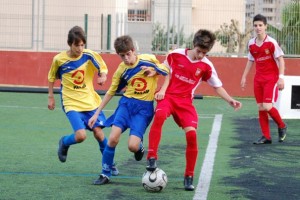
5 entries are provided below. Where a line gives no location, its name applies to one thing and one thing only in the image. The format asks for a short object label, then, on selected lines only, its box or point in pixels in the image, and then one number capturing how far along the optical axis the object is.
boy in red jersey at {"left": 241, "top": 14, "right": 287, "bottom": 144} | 16.58
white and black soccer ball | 11.04
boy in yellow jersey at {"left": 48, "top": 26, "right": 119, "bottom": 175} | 12.65
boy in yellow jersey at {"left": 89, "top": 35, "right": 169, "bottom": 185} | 11.68
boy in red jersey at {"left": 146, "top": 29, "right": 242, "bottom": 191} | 11.29
